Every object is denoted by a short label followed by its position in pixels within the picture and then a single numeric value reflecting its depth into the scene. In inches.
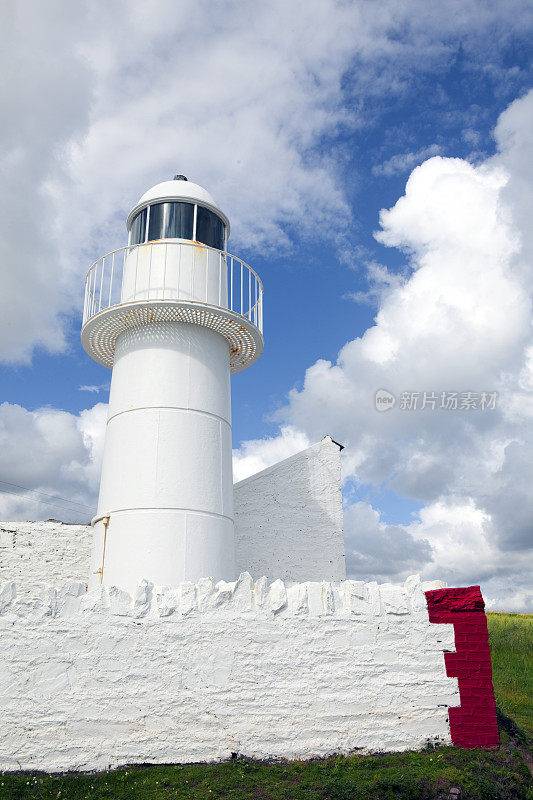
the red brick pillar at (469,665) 328.2
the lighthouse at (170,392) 453.7
